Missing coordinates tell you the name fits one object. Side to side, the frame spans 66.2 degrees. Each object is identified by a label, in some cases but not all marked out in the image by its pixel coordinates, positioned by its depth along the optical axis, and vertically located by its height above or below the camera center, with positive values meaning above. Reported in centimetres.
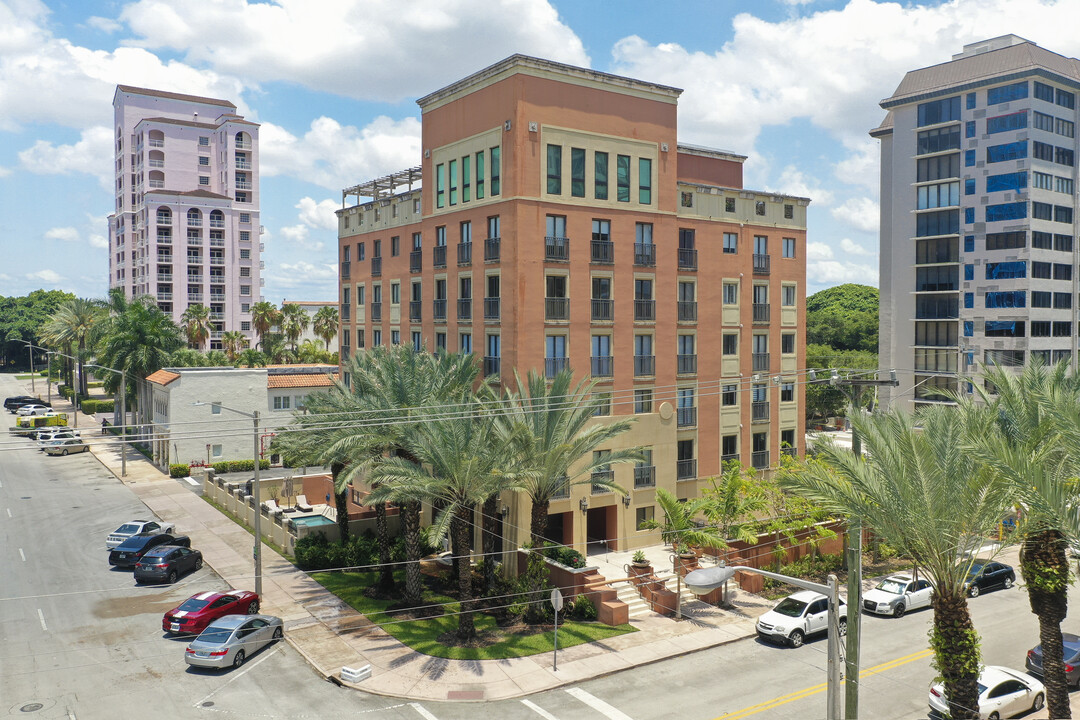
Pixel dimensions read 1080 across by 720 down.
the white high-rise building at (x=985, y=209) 6456 +1196
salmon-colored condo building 3894 +451
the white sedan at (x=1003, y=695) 2367 -994
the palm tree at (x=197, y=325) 8975 +335
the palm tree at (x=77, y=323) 9056 +347
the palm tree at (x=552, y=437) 3103 -313
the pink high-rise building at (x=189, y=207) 10744 +1968
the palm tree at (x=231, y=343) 9219 +132
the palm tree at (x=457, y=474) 2888 -423
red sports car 2970 -940
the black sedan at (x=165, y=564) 3588 -922
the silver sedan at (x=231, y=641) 2680 -957
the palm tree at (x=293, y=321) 9250 +385
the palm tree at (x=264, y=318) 9294 +415
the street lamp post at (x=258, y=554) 3275 -796
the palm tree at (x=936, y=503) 1770 -322
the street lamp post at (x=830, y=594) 1566 -469
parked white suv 2998 -973
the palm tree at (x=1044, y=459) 1897 -249
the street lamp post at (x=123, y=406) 5776 -360
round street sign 2733 -811
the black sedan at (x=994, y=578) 3719 -1018
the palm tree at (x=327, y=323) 9281 +363
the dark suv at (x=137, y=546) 3847 -906
